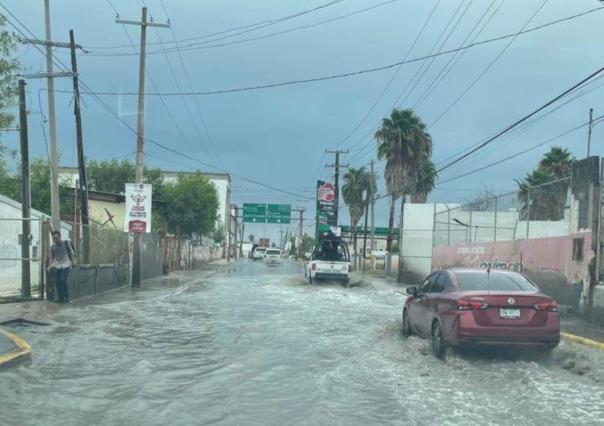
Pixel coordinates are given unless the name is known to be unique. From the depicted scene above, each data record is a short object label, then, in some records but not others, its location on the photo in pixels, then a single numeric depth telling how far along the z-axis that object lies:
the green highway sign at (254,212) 82.69
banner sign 26.66
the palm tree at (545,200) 21.06
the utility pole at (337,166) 61.28
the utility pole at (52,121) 22.64
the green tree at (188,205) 53.28
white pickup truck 32.12
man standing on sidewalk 17.62
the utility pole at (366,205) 62.75
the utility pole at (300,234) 124.57
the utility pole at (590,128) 29.65
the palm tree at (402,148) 47.59
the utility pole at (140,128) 26.80
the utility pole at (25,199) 18.39
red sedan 10.17
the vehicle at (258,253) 93.56
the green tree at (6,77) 12.80
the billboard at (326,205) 54.88
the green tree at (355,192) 76.75
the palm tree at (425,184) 52.42
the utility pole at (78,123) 24.67
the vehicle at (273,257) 69.04
